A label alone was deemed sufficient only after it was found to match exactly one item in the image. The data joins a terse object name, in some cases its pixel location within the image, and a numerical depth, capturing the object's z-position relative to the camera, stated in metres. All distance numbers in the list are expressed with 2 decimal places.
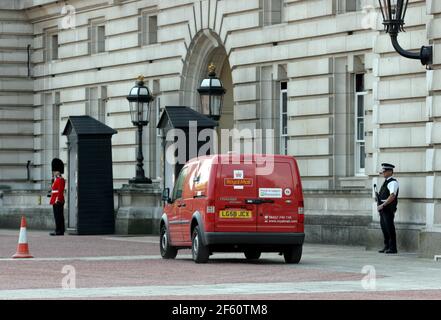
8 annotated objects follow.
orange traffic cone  30.47
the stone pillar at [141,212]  42.78
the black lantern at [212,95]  38.34
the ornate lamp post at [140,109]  43.56
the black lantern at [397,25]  30.05
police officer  31.70
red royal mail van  28.39
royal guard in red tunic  43.00
